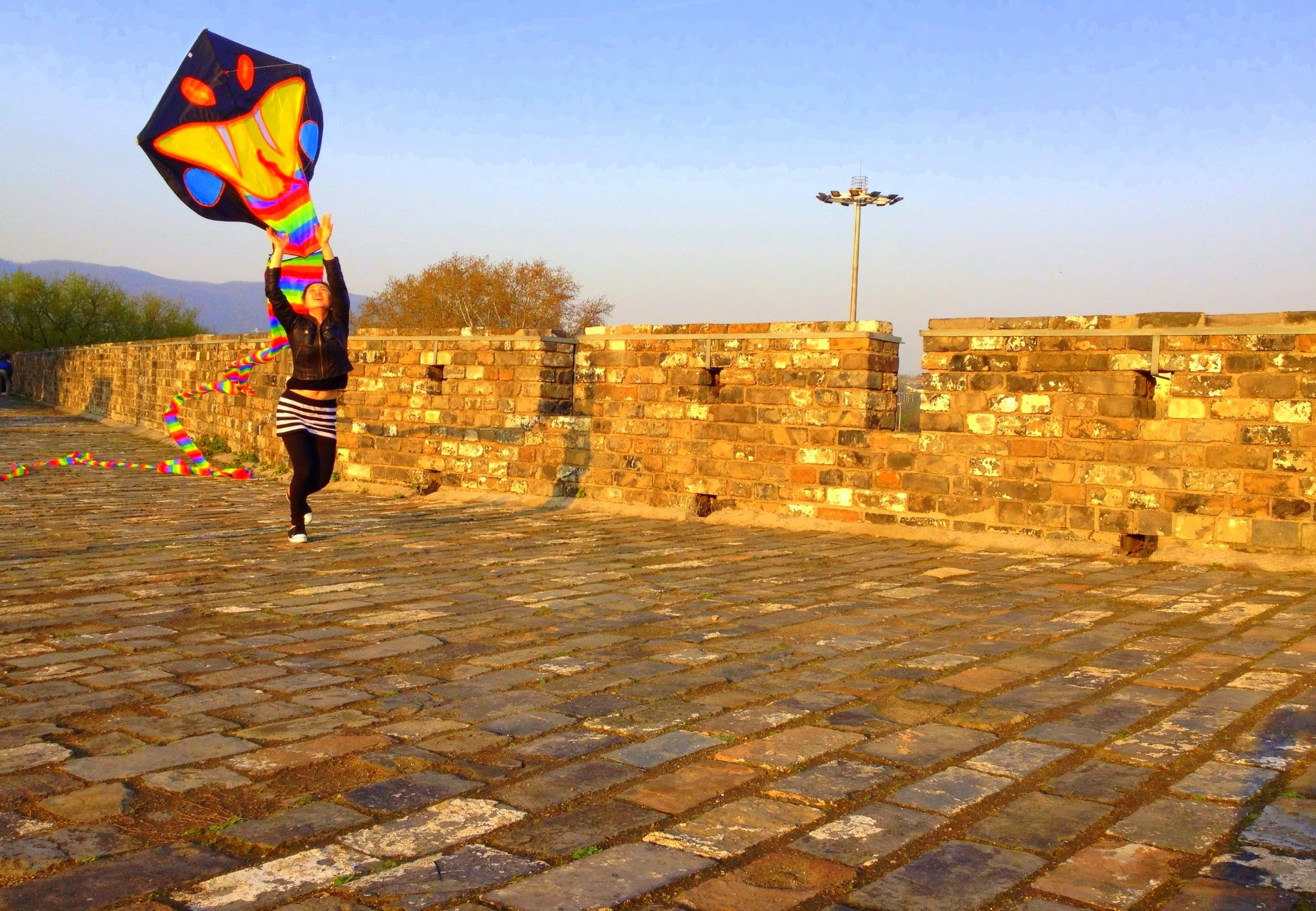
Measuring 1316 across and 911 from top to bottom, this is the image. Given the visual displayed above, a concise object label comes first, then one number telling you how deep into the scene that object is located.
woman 8.24
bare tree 59.34
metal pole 35.03
